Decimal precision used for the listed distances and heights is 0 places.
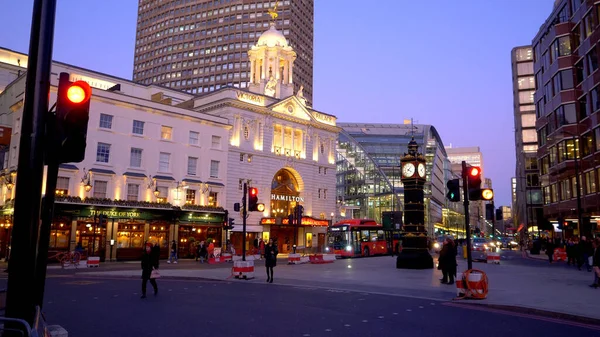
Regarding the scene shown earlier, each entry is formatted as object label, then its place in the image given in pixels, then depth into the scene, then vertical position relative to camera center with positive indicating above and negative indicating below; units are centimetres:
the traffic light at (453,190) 1516 +151
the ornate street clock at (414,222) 2669 +83
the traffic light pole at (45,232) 547 -2
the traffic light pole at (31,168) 456 +62
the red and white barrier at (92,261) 3009 -191
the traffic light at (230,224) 3480 +69
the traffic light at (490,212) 2015 +112
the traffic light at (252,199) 2306 +168
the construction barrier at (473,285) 1402 -140
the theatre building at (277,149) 4953 +959
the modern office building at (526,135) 8038 +1946
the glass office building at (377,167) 9388 +1456
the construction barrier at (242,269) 2127 -160
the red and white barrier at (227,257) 3776 -190
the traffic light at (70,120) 500 +116
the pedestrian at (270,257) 1964 -94
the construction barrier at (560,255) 3916 -128
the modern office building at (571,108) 3853 +1191
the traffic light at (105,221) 3689 +79
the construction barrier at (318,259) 3416 -172
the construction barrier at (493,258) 3372 -140
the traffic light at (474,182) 1484 +175
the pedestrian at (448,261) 1795 -92
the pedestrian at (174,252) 3521 -147
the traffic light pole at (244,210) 2419 +118
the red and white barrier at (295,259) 3367 -173
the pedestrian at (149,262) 1479 -94
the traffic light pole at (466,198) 1469 +125
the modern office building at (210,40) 10669 +4534
